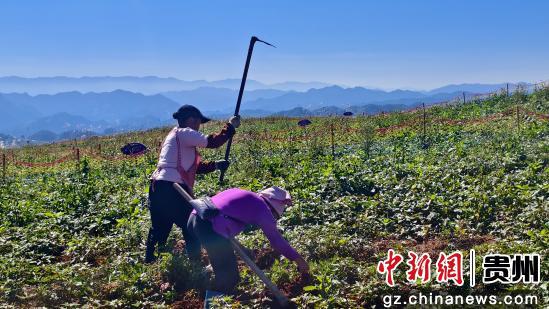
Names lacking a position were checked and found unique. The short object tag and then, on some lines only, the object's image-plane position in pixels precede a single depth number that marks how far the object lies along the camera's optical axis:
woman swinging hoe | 5.35
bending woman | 4.27
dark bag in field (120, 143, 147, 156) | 17.75
